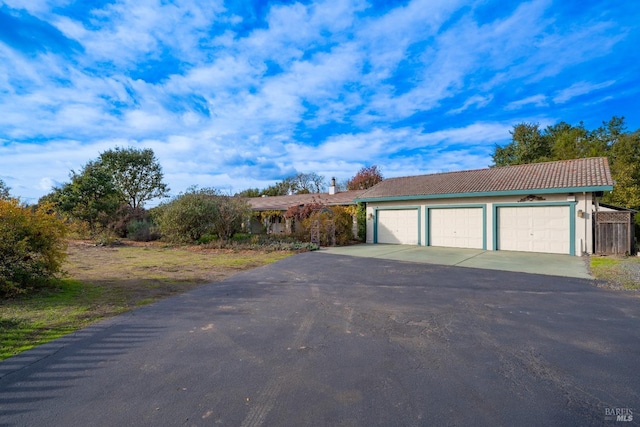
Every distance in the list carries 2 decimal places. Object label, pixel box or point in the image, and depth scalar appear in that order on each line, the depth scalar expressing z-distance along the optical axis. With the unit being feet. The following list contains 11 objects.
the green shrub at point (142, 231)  65.10
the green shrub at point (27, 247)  19.17
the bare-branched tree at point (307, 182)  144.56
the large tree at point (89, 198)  65.31
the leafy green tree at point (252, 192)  146.90
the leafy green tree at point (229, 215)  56.29
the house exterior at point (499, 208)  40.34
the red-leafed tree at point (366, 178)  120.06
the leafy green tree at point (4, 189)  60.74
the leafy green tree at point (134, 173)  92.32
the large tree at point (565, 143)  81.00
